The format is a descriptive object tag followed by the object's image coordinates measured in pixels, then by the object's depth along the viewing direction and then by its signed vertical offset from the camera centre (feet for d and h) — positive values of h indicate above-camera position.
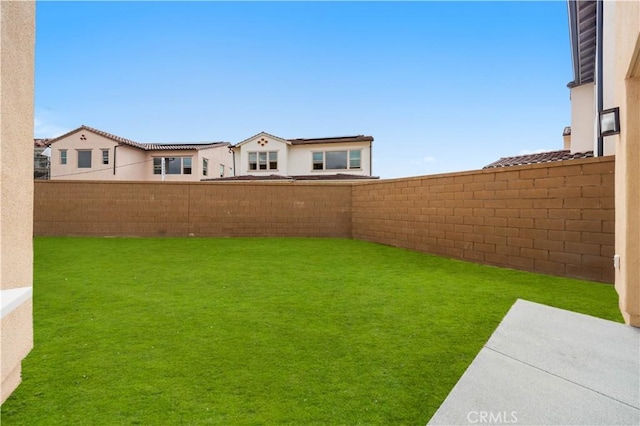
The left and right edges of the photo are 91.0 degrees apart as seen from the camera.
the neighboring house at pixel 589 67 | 19.93 +12.37
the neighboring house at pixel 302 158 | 69.26 +11.81
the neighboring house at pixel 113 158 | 74.33 +12.38
